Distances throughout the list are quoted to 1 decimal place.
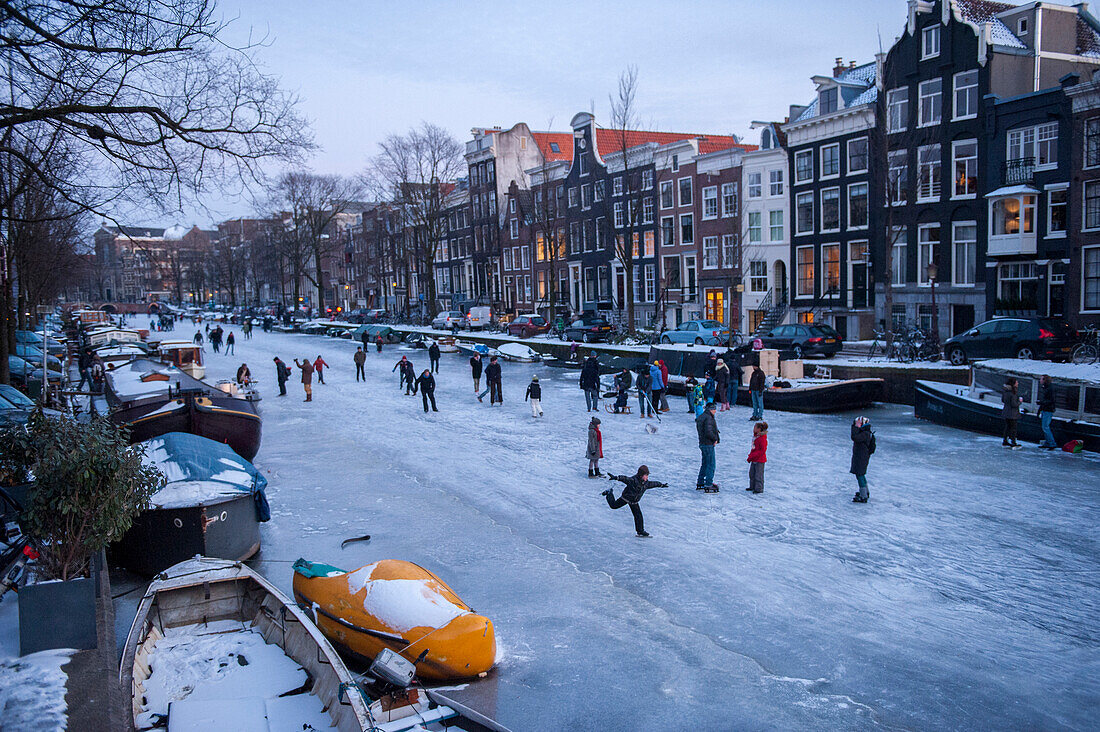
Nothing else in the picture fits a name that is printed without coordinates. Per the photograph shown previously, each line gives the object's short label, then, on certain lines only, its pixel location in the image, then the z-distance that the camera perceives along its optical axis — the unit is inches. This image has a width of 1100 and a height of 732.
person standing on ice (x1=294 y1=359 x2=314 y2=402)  1155.7
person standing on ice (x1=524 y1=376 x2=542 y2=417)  930.1
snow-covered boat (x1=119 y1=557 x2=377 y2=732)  271.4
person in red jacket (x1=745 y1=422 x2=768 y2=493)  569.9
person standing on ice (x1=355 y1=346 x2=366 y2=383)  1348.4
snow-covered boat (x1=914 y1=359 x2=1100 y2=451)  701.3
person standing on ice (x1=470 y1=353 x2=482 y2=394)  1120.8
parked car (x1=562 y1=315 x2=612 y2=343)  1680.6
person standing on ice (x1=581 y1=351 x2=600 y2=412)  970.1
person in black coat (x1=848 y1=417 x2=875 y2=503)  536.4
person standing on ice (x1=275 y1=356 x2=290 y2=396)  1208.2
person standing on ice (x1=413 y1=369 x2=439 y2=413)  1000.9
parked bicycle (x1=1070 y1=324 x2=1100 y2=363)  892.7
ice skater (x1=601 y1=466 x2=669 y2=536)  472.7
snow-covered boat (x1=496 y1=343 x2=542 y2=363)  1635.1
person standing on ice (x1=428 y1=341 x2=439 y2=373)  1365.7
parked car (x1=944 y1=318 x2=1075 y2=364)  948.0
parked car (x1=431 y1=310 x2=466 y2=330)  2382.3
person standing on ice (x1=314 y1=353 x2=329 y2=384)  1331.2
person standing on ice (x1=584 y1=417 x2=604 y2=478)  628.7
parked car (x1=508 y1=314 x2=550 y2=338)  1930.4
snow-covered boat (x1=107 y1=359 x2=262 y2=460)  624.4
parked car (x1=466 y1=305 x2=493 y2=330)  2361.0
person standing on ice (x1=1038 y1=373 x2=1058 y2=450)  685.9
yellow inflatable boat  316.5
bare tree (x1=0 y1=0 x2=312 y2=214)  367.6
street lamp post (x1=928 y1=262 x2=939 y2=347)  1165.7
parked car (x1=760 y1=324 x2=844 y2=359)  1203.2
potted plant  279.0
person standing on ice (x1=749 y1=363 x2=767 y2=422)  866.1
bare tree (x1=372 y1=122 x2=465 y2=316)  2593.5
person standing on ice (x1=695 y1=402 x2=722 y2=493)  569.0
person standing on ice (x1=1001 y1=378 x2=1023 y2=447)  715.4
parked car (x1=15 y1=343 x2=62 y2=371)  1450.7
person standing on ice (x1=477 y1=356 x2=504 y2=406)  1053.8
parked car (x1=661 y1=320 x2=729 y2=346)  1395.2
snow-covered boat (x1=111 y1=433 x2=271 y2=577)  438.3
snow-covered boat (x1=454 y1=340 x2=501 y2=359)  1578.7
